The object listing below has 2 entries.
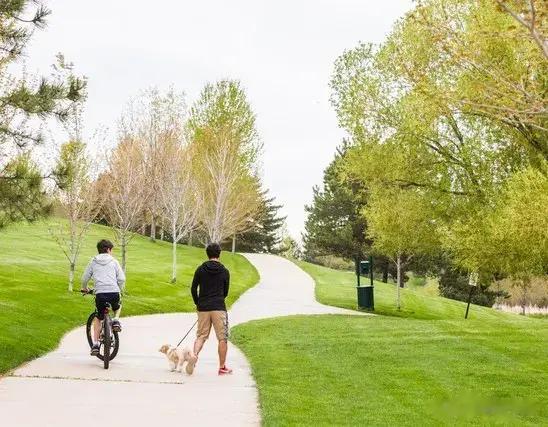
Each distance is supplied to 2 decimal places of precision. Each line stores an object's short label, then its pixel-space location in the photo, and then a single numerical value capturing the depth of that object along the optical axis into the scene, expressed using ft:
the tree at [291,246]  330.54
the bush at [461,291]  211.41
